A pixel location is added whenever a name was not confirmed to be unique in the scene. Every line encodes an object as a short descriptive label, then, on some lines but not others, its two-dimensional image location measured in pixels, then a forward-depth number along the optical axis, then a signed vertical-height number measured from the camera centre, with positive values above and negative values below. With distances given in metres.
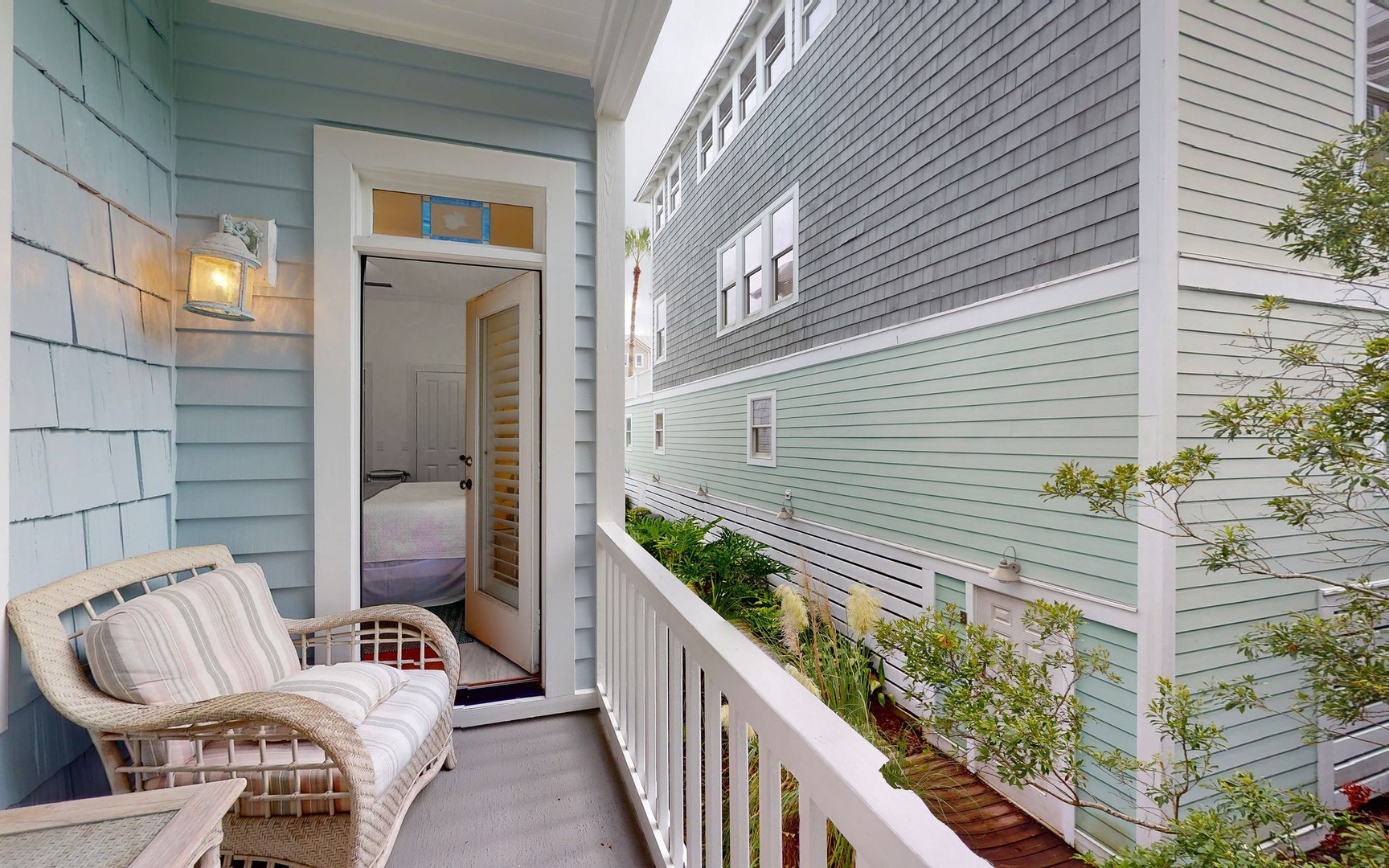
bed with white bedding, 3.54 -0.79
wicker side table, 0.81 -0.63
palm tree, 13.30 +4.57
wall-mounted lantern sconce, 1.92 +0.54
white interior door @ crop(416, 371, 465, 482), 5.88 +0.08
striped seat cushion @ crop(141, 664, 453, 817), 1.37 -0.86
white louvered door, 2.72 -0.22
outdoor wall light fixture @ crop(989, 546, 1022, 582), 3.43 -0.87
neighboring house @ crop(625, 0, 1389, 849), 2.72 +0.90
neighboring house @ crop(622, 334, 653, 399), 11.90 +1.11
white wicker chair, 1.27 -0.75
